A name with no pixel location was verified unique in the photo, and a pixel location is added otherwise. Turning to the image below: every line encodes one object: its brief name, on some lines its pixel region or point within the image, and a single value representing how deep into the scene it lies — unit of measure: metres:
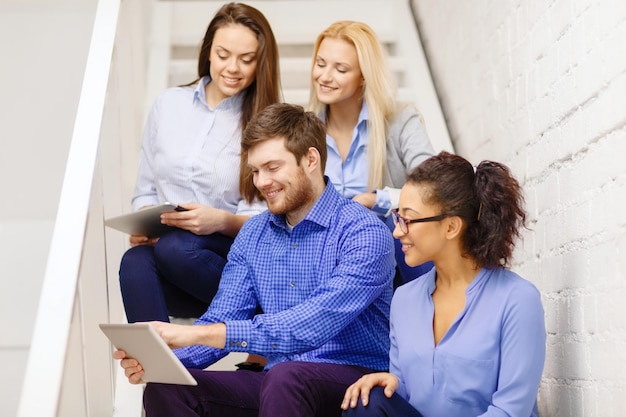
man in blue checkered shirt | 3.16
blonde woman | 3.77
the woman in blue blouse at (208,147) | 3.58
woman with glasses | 3.07
